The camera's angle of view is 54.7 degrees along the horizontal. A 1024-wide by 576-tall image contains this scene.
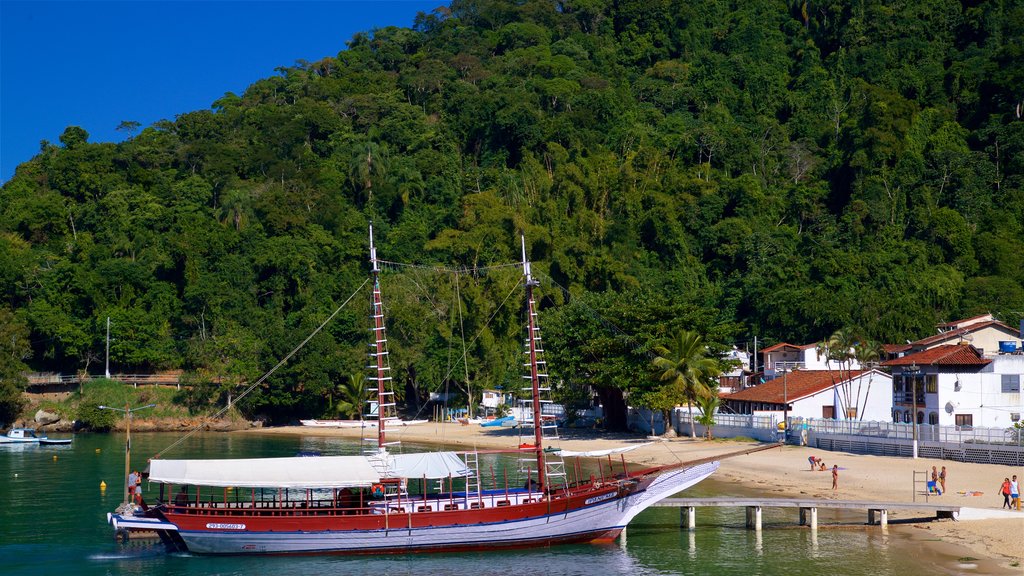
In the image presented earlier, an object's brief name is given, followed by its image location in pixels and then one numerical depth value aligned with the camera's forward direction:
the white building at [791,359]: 97.06
